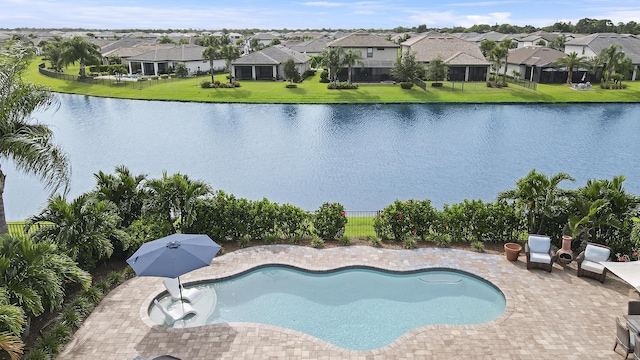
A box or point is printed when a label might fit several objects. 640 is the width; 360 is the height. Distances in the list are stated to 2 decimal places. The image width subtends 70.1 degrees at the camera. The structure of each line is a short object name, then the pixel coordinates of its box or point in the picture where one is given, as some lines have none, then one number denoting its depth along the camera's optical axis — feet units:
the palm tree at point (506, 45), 200.54
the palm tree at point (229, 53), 207.41
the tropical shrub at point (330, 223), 55.72
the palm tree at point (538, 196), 50.65
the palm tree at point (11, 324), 28.41
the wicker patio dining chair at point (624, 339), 33.06
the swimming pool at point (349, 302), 39.83
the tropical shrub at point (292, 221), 55.83
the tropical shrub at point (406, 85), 196.34
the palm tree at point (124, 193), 53.01
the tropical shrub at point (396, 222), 55.36
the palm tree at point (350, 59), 197.12
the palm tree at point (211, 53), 206.49
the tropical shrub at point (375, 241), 54.75
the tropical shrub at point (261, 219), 55.52
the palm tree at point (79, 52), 224.33
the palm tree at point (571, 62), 200.13
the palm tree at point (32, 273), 33.35
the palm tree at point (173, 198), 52.60
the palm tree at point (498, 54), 197.88
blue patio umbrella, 37.93
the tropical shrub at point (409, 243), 53.88
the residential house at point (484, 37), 372.99
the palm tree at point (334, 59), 196.13
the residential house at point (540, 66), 211.41
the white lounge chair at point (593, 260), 45.24
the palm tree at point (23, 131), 41.91
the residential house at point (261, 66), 223.71
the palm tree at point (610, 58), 198.18
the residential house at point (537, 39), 345.68
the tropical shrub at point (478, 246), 52.95
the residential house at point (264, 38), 431.02
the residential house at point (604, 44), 239.07
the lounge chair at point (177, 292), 41.93
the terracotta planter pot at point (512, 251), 49.80
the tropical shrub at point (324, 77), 217.91
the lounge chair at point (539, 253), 47.44
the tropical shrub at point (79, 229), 44.01
